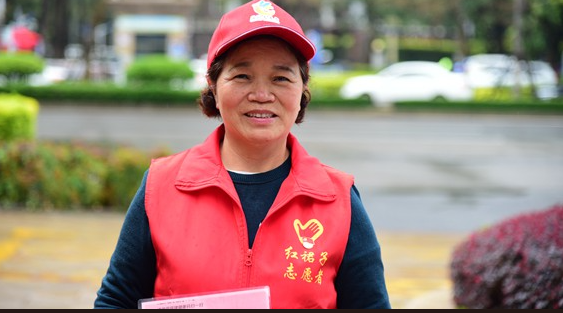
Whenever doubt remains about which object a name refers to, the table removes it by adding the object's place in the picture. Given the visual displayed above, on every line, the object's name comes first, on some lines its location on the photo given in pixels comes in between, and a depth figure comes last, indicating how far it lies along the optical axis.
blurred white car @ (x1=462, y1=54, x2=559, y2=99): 32.72
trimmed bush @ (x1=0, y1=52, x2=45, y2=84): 30.80
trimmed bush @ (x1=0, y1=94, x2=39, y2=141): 11.94
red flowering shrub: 4.50
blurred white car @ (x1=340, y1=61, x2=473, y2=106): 31.48
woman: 2.18
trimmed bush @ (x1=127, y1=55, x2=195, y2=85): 30.42
